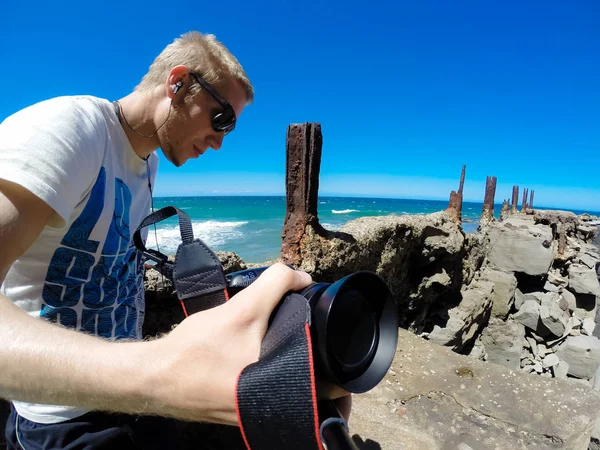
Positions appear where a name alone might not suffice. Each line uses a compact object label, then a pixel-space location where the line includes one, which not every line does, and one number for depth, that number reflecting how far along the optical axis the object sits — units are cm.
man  60
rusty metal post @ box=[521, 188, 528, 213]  3232
